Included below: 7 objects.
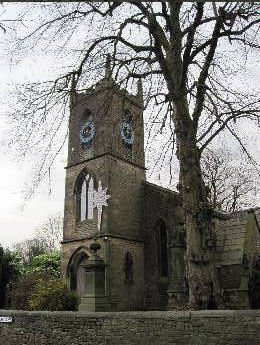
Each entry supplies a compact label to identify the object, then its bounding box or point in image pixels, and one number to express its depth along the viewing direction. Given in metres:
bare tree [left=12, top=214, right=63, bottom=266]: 59.44
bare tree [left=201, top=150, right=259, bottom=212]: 32.69
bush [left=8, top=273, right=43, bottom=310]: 17.89
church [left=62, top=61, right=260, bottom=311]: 22.69
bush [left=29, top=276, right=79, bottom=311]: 13.20
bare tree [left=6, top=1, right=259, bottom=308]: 9.17
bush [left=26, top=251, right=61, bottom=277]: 32.66
